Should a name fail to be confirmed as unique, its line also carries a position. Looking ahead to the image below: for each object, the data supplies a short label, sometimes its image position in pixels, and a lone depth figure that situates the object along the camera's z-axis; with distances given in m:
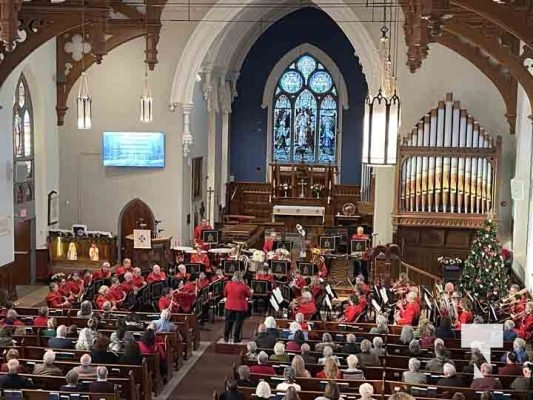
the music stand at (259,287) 19.02
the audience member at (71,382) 10.66
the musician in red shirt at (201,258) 21.12
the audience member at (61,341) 13.27
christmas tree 18.06
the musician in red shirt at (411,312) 15.98
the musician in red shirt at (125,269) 19.24
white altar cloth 30.48
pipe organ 22.72
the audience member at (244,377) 11.19
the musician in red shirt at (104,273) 18.79
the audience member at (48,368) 11.59
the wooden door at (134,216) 25.45
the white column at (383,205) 24.17
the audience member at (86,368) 11.41
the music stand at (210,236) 23.05
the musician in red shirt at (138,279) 18.30
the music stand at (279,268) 20.25
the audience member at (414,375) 11.57
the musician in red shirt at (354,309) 16.38
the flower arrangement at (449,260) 22.34
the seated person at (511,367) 12.10
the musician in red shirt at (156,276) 18.72
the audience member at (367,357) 12.62
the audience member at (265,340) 13.62
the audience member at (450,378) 11.34
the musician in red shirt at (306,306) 16.64
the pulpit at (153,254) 24.27
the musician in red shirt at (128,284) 17.88
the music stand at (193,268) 20.31
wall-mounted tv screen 24.98
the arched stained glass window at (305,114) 33.97
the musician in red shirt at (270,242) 23.05
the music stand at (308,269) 20.52
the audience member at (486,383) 11.27
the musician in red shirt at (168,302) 16.80
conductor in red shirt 16.66
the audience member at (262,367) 11.89
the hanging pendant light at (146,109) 20.02
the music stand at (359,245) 22.50
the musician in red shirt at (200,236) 22.53
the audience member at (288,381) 10.91
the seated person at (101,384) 10.94
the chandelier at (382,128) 10.88
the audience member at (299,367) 11.50
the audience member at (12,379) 10.88
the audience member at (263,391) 10.58
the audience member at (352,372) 11.76
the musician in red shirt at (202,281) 18.46
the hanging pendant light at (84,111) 19.02
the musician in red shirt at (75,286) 17.92
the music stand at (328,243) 23.33
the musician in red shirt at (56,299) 17.20
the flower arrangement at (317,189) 32.34
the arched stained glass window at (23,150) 21.73
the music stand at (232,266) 20.56
